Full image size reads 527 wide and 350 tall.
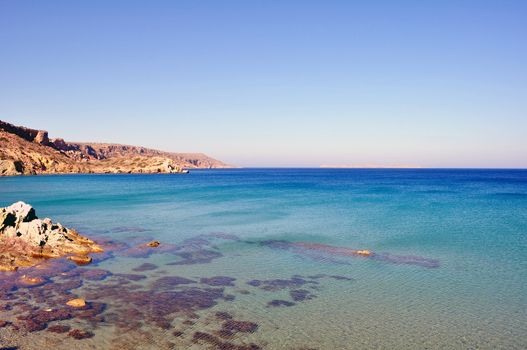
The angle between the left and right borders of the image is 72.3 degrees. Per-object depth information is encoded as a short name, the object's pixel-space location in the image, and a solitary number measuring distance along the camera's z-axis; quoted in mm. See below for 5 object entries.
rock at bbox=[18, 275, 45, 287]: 16978
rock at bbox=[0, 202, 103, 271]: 22244
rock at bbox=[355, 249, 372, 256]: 23964
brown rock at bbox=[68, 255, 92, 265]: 21422
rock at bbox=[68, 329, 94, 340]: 11883
